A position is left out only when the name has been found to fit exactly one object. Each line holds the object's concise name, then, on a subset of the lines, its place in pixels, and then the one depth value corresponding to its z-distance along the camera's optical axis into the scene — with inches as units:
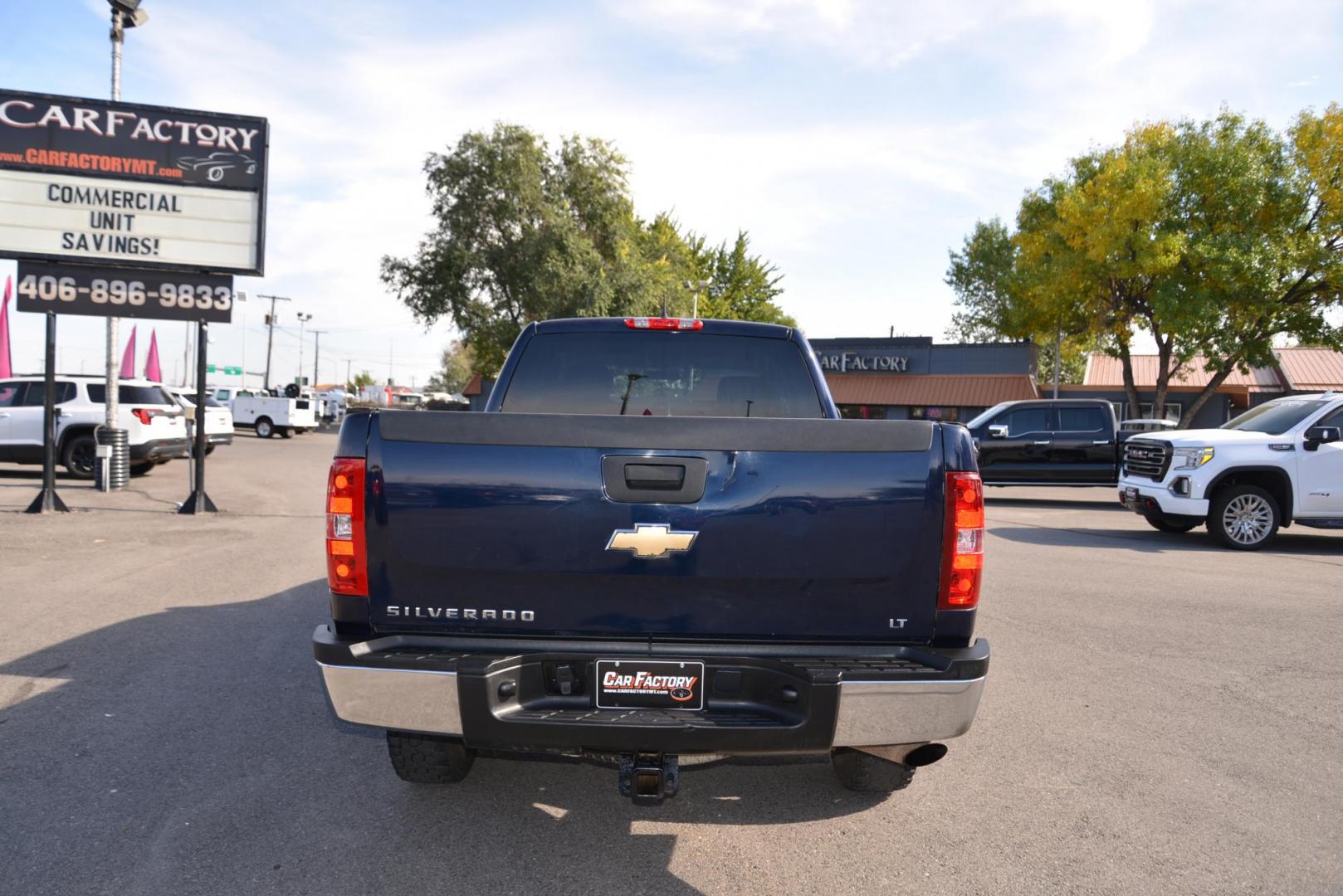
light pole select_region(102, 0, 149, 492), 530.0
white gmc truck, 443.5
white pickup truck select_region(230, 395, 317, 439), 1531.7
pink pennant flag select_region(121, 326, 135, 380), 1950.1
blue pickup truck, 115.0
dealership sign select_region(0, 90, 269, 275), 491.2
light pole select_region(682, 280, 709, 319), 1769.2
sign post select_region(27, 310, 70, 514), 484.1
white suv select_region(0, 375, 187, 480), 649.6
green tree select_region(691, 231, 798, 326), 2252.7
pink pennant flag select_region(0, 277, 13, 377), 1135.6
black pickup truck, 675.4
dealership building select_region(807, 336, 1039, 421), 1534.2
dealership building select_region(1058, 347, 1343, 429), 1627.7
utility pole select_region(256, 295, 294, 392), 2974.9
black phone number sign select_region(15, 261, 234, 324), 498.3
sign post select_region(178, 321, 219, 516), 497.4
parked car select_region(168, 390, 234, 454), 860.0
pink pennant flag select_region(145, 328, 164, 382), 1833.9
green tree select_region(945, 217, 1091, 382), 1320.1
